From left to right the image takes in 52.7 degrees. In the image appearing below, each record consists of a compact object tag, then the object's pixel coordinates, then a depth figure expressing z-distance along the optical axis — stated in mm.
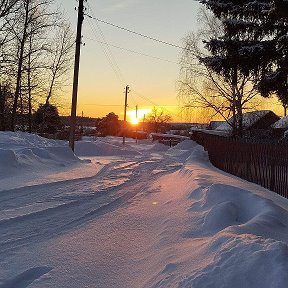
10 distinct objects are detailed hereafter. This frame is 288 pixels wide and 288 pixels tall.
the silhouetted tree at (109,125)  58453
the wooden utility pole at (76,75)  13789
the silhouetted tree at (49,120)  29848
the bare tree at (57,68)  27813
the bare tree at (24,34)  21254
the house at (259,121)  34304
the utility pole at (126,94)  39231
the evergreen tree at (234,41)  13612
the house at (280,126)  23343
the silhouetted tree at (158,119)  95168
